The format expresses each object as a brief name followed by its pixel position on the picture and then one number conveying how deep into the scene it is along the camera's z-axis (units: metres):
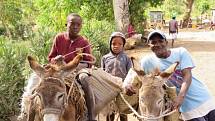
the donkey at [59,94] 3.15
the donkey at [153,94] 3.26
